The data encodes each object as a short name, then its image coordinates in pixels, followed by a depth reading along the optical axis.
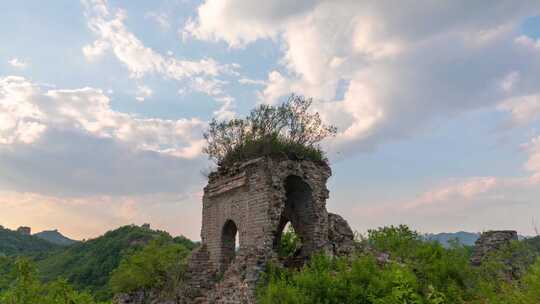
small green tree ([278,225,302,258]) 14.84
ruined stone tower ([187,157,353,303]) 9.61
